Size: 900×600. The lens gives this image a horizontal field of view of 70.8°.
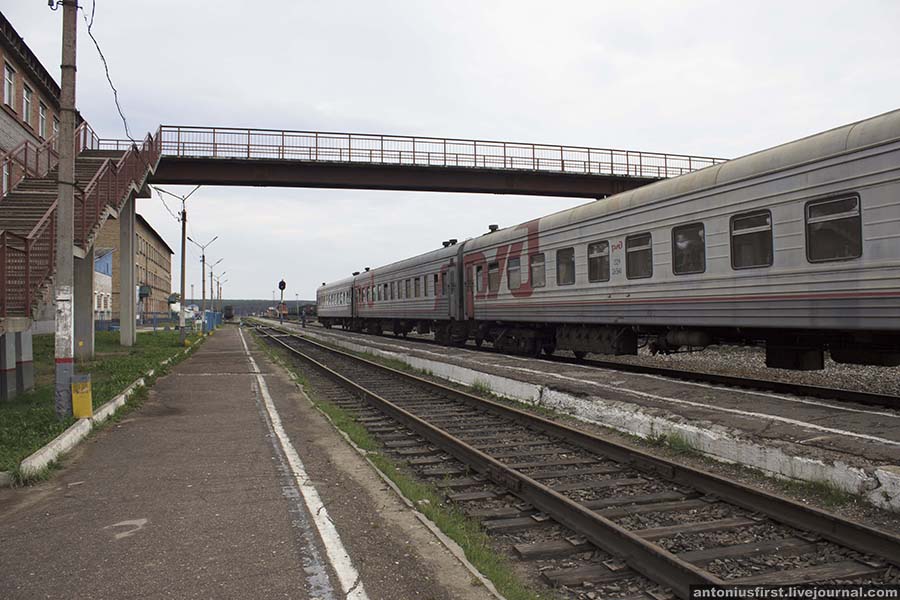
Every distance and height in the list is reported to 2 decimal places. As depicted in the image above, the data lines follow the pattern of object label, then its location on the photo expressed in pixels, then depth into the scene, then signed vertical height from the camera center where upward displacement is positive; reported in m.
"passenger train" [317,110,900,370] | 7.65 +0.82
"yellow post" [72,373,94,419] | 8.49 -1.02
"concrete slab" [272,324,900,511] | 5.22 -1.21
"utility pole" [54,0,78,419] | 8.58 +1.30
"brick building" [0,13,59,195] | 23.02 +9.37
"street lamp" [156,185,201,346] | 29.74 +4.59
